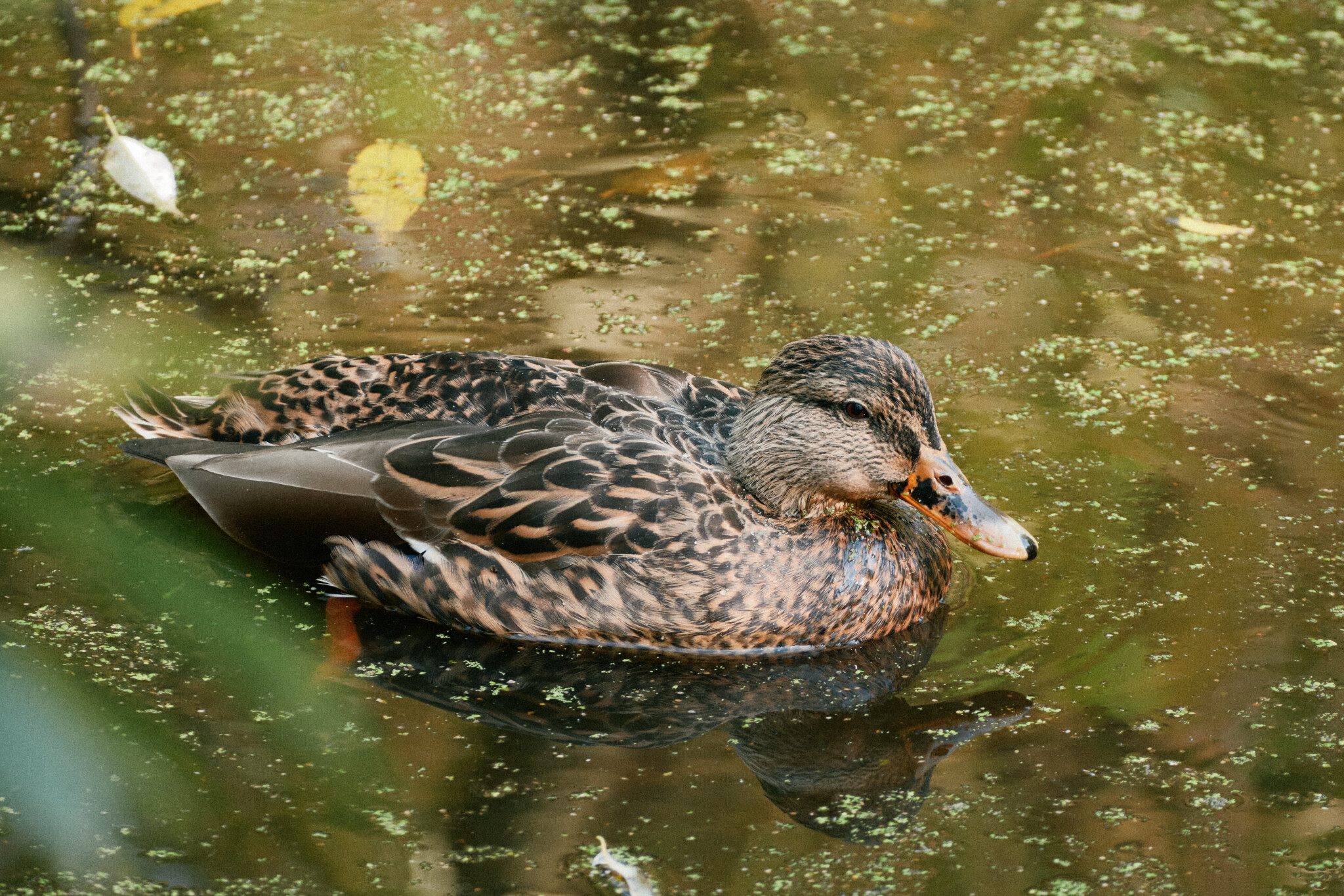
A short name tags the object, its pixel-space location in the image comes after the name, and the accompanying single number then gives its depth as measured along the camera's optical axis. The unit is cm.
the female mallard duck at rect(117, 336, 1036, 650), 920
